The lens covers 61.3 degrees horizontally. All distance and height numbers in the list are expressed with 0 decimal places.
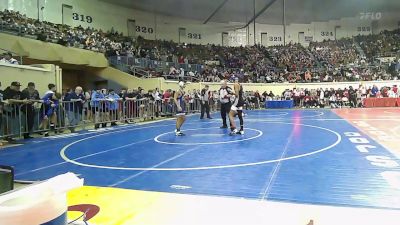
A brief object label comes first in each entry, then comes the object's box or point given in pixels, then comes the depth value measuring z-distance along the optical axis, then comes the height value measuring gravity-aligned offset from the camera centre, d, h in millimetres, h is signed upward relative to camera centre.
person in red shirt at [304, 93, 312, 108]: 29219 +170
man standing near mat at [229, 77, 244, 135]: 11008 -106
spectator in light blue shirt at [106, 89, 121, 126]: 14980 -39
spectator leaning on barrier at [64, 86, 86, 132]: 12994 -18
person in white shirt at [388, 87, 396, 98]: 26748 +637
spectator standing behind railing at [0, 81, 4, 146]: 10045 -318
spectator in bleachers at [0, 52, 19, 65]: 13260 +1924
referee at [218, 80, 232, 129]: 12038 +178
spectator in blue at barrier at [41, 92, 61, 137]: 11878 -114
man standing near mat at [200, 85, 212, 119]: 18672 +229
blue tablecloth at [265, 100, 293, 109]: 29031 -61
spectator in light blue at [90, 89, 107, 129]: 14191 -158
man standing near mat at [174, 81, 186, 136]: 11055 -354
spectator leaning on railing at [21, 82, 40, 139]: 11062 -31
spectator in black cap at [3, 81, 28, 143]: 10422 -84
